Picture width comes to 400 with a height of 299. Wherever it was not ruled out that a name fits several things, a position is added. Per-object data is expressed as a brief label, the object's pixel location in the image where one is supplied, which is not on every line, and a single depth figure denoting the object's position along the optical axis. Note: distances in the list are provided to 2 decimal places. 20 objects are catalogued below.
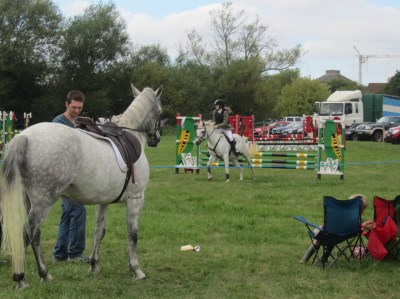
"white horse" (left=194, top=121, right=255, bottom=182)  16.89
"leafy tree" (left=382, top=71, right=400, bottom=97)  86.50
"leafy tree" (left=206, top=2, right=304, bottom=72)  65.62
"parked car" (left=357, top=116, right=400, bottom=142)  38.94
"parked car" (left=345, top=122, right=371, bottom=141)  40.19
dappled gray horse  5.25
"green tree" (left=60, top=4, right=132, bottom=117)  51.56
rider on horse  16.72
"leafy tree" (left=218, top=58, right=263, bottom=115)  58.81
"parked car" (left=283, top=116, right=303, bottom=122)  58.16
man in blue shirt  7.02
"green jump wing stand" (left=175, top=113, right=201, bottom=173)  17.98
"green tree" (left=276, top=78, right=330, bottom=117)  74.75
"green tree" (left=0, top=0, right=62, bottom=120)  48.81
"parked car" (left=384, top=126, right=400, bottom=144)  34.28
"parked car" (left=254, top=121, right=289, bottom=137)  42.34
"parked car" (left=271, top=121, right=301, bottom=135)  43.63
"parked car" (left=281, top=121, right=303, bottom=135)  42.28
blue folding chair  6.70
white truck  44.12
